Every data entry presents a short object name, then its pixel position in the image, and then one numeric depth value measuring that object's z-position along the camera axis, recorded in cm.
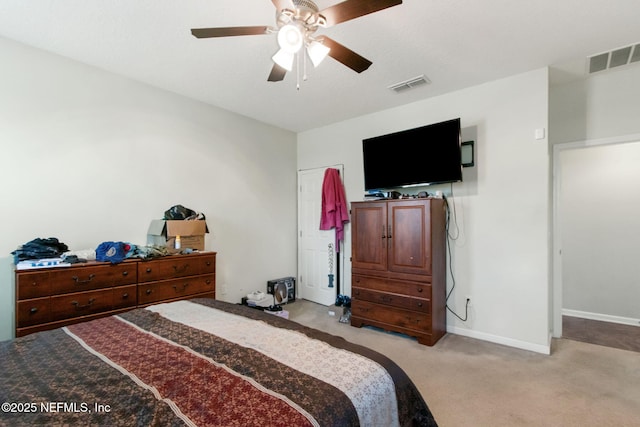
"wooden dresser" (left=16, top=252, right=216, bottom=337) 211
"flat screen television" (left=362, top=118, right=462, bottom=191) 314
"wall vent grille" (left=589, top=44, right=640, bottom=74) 256
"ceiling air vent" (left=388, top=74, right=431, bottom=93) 310
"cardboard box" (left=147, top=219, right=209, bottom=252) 300
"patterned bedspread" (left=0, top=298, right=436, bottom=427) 94
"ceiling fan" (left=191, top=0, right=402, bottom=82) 153
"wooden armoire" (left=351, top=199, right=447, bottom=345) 305
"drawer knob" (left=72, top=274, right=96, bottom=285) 229
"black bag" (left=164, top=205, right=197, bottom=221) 316
